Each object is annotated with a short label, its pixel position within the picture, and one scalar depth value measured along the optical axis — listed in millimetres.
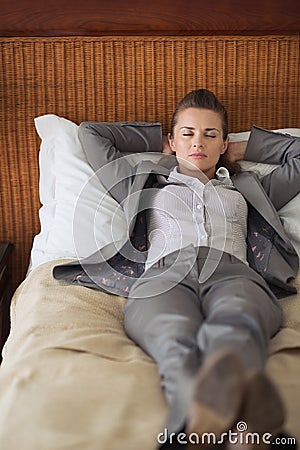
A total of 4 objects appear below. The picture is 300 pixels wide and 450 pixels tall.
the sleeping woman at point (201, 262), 1146
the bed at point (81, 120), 1619
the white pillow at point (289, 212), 2084
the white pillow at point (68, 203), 2049
